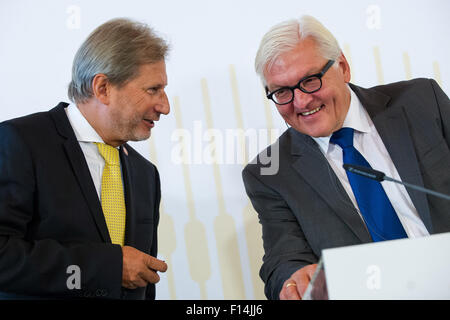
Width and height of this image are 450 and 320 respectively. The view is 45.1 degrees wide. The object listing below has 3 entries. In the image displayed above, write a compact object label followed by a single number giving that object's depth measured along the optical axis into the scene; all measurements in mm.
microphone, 1399
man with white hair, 1768
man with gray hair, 1579
